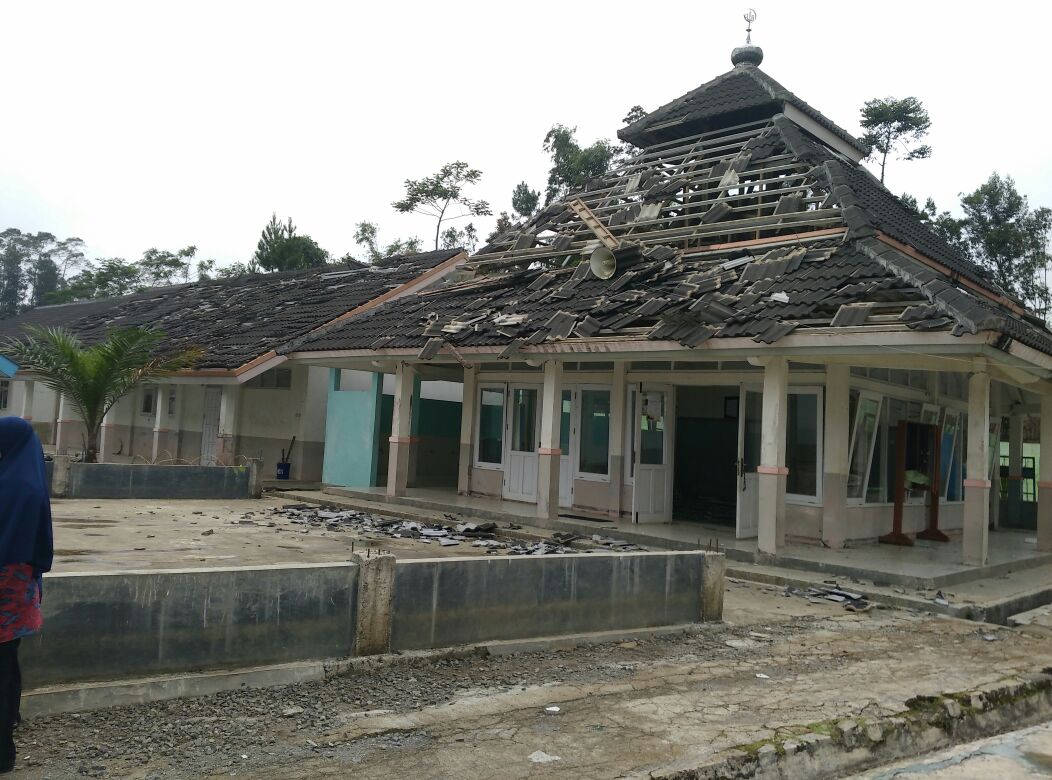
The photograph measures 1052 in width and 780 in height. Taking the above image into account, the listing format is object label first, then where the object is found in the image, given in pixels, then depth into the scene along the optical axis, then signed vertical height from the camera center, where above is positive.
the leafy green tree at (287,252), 41.75 +8.38
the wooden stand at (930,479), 12.26 -0.53
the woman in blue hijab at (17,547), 3.85 -0.70
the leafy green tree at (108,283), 54.38 +8.19
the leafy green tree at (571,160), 36.69 +12.21
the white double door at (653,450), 13.11 -0.30
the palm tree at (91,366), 15.76 +0.74
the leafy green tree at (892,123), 32.94 +13.14
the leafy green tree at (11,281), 73.56 +10.99
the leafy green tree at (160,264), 57.41 +10.11
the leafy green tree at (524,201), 42.16 +11.69
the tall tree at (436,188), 40.66 +11.63
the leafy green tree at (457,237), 43.50 +9.99
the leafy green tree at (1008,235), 30.92 +8.19
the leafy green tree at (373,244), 47.81 +10.42
